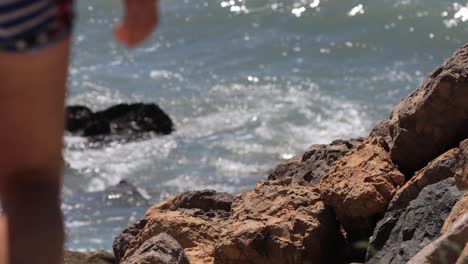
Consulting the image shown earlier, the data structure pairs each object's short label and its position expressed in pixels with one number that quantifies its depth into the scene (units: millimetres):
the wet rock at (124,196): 22591
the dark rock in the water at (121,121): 28906
